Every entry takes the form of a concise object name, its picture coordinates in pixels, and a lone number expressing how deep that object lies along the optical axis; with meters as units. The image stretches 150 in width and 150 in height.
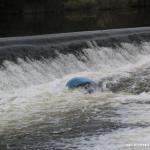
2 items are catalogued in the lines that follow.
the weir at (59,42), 14.32
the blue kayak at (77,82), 12.57
